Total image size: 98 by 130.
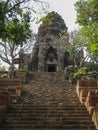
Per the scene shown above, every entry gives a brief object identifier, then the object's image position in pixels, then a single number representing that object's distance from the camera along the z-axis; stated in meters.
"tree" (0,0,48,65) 14.45
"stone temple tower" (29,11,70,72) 39.31
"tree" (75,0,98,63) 16.39
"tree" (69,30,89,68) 29.76
